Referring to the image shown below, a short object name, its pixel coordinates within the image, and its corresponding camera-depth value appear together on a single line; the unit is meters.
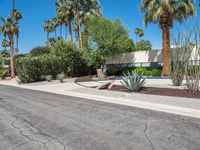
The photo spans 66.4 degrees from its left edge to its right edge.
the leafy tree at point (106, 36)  21.90
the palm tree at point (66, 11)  26.95
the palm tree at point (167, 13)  15.17
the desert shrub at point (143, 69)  19.24
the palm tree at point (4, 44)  50.68
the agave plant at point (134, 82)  9.47
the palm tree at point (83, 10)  26.21
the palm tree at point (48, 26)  45.08
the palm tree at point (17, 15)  31.66
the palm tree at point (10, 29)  26.64
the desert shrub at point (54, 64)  18.97
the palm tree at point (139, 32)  48.42
